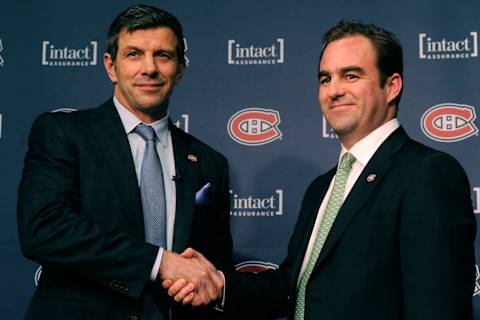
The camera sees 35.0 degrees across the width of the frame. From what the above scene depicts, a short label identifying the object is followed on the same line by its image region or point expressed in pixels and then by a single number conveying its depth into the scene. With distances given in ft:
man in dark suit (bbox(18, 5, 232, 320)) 8.63
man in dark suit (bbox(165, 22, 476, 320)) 7.91
